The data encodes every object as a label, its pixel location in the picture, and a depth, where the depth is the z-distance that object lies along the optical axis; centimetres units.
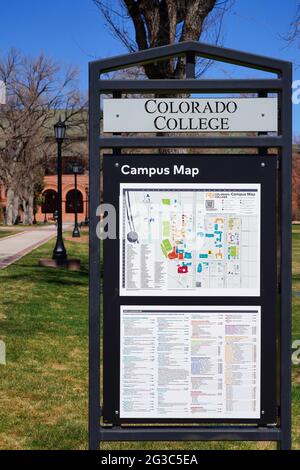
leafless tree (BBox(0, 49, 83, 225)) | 5431
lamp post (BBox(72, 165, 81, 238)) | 3222
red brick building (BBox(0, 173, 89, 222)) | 7781
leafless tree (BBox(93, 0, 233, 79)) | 1241
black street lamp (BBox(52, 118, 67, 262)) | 1931
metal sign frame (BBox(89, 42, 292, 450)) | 382
